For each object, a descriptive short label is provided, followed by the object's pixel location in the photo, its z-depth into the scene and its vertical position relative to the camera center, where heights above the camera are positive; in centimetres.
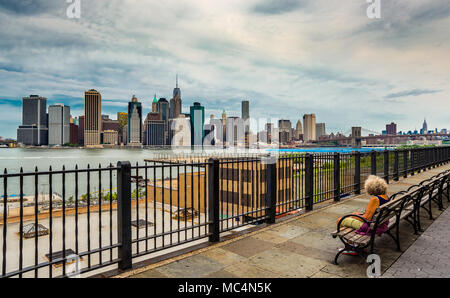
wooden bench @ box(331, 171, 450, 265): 421 -128
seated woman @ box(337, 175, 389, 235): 454 -88
